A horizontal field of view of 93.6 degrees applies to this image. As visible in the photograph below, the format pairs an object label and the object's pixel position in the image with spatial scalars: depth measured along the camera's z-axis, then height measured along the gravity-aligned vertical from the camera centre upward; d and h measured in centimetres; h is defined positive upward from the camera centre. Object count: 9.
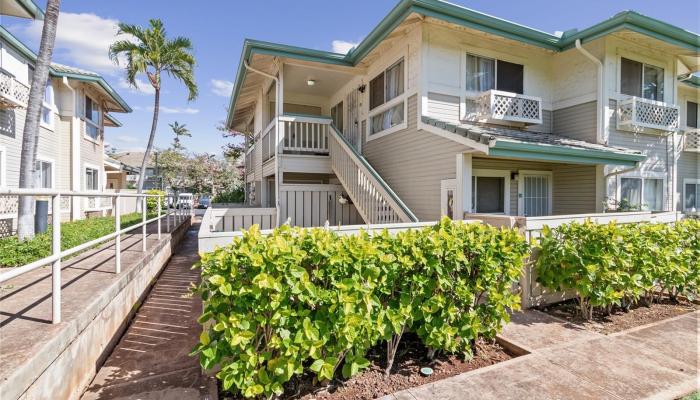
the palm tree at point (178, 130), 4610 +963
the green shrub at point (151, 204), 1584 -31
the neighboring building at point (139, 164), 3996 +448
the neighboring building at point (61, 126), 985 +271
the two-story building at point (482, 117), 703 +218
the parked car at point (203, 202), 3485 -38
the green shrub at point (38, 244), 548 -86
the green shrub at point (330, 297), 234 -78
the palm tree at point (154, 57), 1552 +693
